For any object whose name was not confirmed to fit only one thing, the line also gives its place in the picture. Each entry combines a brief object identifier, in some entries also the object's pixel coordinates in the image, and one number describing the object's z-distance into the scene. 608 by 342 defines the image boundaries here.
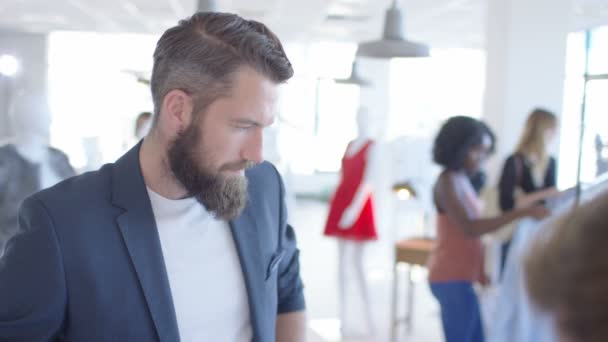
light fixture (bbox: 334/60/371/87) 4.92
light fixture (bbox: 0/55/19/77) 12.06
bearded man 1.05
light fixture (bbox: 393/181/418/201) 4.97
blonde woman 3.54
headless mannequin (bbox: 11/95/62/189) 2.98
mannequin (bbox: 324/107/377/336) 4.54
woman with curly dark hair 2.81
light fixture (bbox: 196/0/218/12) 2.57
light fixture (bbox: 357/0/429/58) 2.95
